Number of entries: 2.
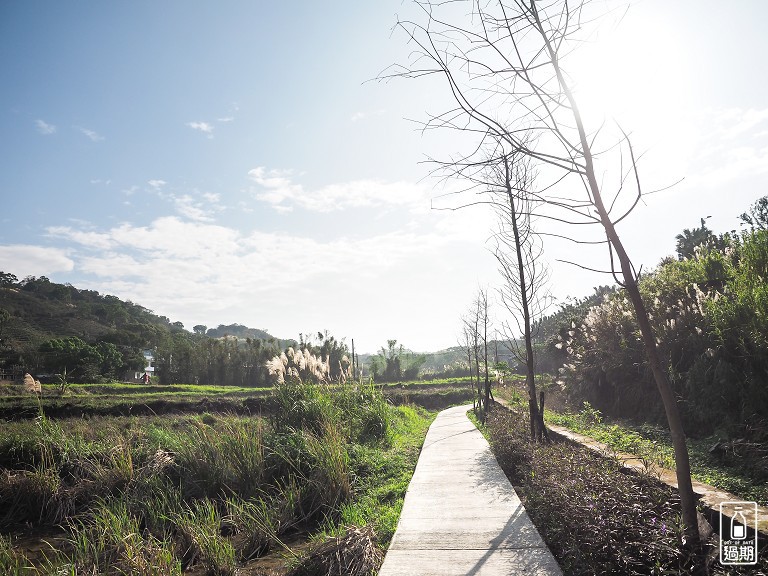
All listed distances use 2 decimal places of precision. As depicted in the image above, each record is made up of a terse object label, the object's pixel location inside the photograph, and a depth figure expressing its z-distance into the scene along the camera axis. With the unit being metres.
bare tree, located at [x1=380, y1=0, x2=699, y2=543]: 2.68
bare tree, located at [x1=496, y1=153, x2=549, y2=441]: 7.56
